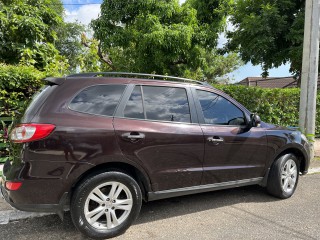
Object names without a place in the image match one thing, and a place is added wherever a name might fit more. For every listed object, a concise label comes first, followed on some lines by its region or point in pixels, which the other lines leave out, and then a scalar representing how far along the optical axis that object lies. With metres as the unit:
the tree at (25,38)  6.67
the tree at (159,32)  7.27
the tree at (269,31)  7.44
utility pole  5.33
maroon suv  2.38
